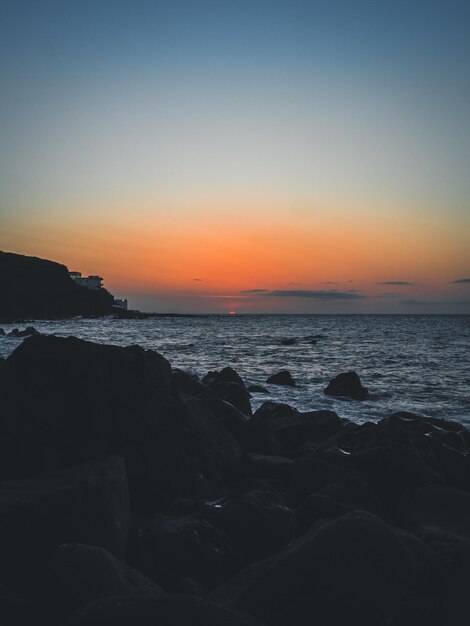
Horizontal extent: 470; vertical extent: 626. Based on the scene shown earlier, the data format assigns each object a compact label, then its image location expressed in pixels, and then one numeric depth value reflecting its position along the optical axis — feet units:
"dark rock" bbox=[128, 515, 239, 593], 14.92
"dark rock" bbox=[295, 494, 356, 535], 17.40
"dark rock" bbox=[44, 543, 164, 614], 11.70
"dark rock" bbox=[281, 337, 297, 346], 158.62
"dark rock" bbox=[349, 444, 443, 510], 21.98
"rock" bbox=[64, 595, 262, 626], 8.82
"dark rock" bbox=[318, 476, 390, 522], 18.37
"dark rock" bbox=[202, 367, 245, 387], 56.69
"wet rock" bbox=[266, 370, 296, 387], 71.36
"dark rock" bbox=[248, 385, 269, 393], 63.34
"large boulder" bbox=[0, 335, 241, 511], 20.67
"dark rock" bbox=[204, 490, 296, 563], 16.06
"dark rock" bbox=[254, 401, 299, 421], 41.28
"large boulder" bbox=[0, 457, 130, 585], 14.20
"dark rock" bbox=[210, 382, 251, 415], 41.75
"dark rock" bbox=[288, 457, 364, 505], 20.74
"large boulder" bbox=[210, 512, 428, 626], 11.86
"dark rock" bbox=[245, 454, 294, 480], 24.26
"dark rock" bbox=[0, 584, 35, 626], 10.99
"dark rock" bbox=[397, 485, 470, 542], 17.46
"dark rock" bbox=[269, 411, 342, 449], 34.35
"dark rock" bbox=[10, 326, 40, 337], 165.02
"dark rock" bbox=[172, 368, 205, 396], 46.62
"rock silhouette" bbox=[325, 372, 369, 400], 61.50
